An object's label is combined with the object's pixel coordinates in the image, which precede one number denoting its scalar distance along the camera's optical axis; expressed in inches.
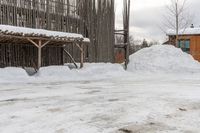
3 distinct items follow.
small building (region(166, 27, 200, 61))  1071.1
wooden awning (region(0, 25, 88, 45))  461.0
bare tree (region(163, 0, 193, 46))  1041.4
